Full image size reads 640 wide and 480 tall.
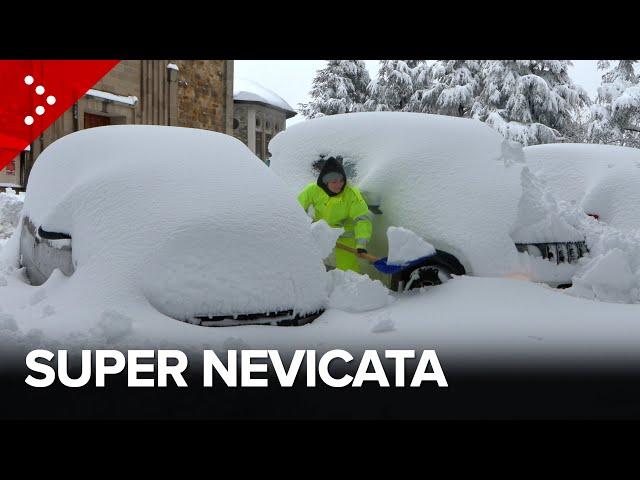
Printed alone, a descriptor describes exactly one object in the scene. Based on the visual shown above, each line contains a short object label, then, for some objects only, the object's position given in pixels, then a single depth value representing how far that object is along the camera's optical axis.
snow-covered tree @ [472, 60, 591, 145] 16.17
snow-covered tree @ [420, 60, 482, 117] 16.70
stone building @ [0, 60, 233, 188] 12.49
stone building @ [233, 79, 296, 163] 20.98
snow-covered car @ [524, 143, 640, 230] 5.52
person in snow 4.23
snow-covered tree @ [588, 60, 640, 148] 16.09
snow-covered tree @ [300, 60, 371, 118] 21.00
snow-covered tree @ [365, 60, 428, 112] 18.52
